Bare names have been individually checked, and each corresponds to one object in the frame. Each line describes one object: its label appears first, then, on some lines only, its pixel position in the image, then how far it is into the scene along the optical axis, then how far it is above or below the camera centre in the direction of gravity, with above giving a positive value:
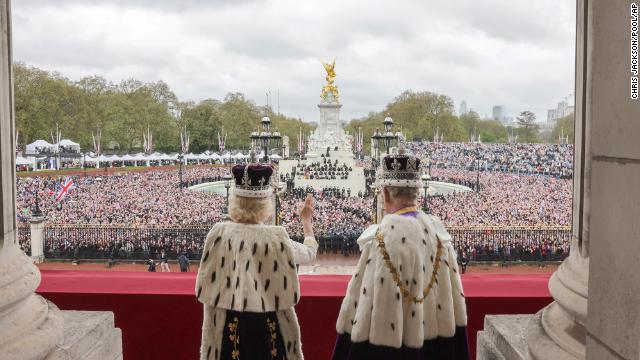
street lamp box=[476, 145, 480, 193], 60.42 -0.87
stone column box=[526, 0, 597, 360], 2.44 -0.64
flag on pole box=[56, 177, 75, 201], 20.94 -1.46
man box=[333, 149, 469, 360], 2.72 -0.76
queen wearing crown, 2.90 -0.75
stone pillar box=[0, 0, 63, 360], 2.47 -0.62
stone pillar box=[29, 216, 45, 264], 16.48 -2.72
